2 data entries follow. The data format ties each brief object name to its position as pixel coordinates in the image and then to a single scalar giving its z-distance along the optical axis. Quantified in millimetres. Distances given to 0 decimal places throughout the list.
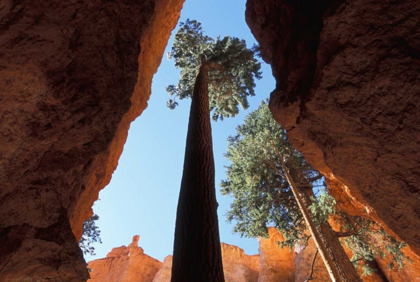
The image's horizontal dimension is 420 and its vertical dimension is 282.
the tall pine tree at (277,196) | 10477
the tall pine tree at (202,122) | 3309
